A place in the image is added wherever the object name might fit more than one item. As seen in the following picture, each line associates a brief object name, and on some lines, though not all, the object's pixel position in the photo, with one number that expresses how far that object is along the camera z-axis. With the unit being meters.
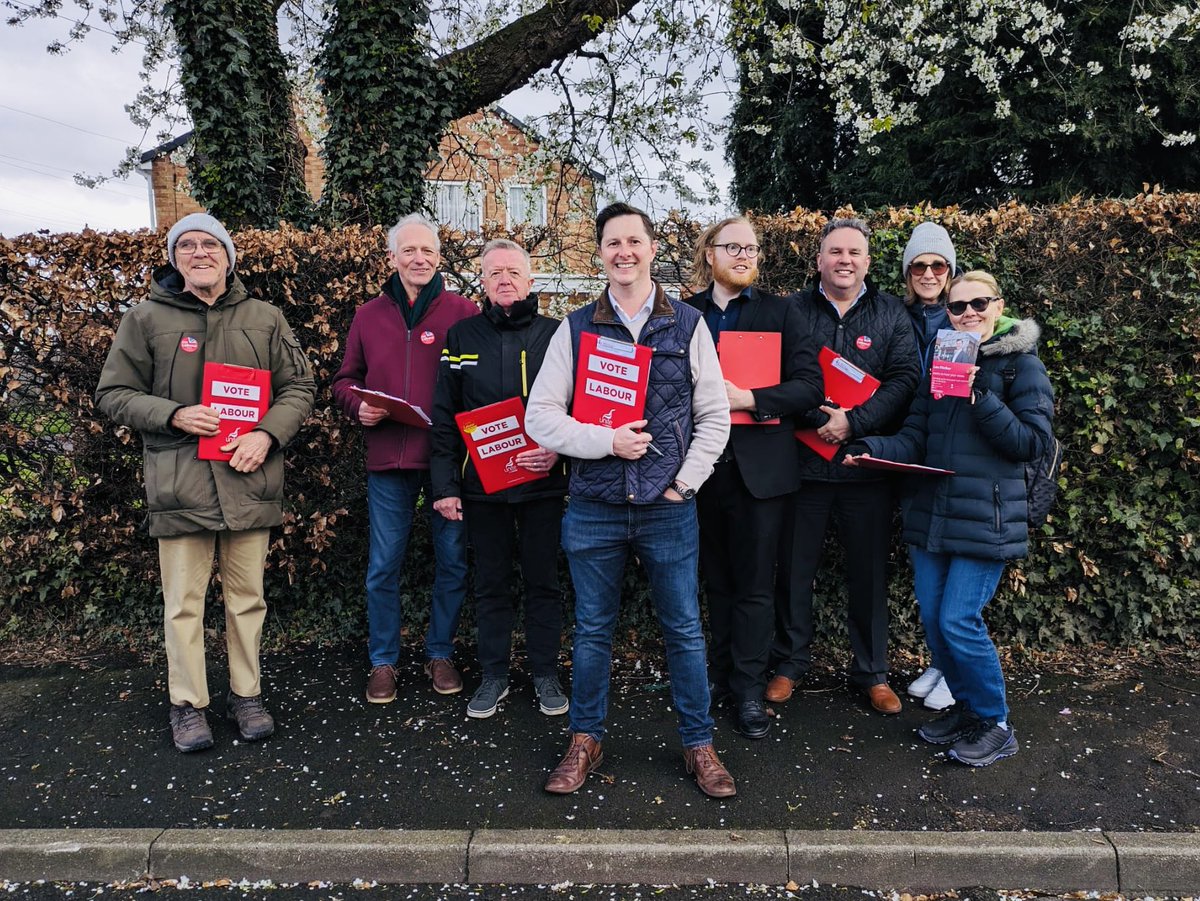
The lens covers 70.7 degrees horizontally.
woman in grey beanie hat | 4.22
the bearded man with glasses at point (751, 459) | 3.87
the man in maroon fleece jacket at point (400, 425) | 4.38
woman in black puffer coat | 3.53
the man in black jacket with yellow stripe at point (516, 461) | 4.09
